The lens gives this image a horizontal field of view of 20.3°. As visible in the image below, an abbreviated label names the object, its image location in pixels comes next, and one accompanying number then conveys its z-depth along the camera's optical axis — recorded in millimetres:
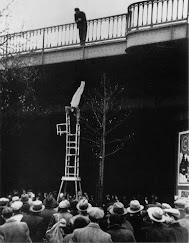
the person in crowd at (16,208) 8094
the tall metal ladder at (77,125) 19328
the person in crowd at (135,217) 8625
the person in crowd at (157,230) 7086
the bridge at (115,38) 16766
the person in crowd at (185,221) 8180
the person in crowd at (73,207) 9398
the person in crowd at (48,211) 9234
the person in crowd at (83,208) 7691
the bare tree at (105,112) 20359
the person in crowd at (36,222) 8430
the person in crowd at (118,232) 6844
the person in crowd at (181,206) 9219
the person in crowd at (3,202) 9642
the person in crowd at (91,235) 6320
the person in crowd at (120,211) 7561
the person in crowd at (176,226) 7410
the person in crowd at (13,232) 7184
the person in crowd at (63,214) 8352
